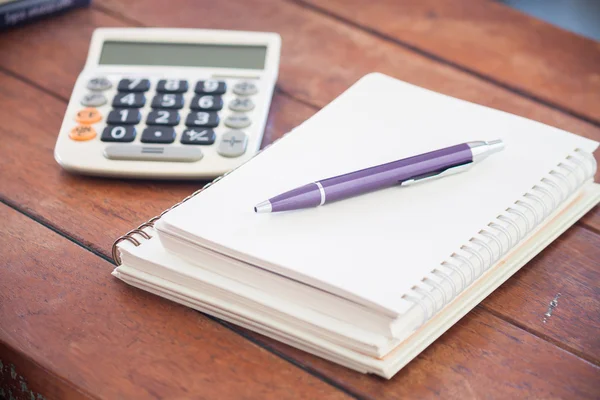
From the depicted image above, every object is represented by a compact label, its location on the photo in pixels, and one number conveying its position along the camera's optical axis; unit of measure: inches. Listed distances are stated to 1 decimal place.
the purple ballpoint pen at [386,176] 31.9
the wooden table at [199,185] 30.8
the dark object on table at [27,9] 39.7
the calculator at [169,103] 34.9
